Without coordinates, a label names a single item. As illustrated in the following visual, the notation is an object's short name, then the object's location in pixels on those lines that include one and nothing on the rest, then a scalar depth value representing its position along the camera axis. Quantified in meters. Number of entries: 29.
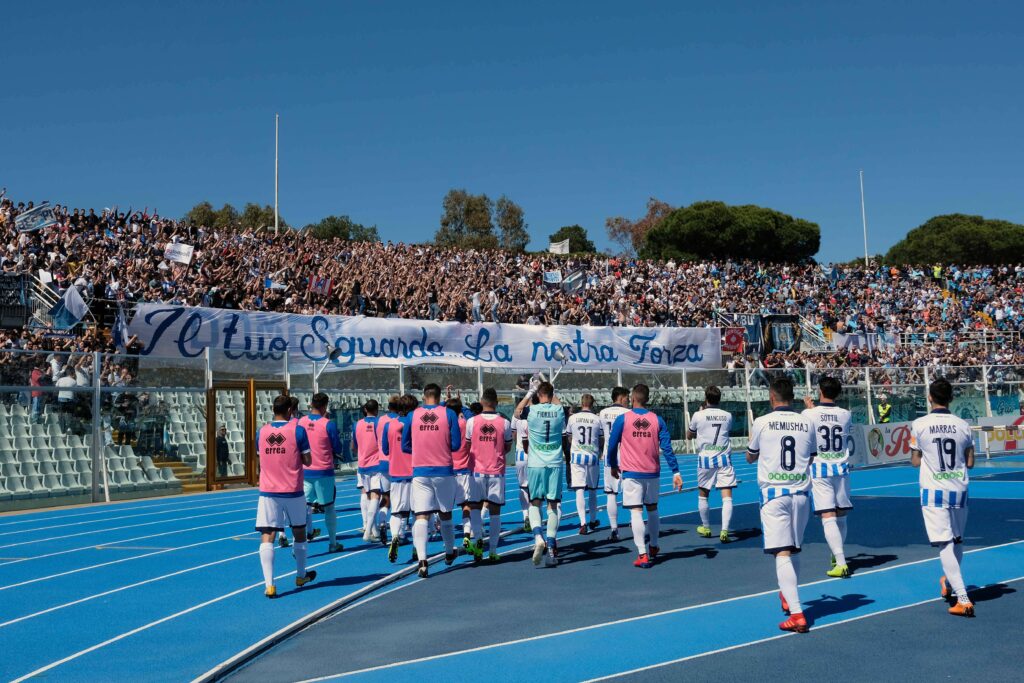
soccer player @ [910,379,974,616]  8.45
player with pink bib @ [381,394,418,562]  11.95
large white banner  23.25
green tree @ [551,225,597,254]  84.88
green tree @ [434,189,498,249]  75.69
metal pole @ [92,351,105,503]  19.80
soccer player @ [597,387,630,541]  13.30
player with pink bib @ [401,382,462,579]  11.23
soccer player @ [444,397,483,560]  12.27
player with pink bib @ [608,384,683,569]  11.36
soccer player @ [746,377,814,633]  7.98
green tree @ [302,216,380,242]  72.06
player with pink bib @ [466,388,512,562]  12.29
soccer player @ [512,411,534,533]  14.78
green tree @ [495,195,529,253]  76.62
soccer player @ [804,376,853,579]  10.84
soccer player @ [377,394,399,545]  13.02
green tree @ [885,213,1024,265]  79.44
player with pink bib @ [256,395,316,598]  10.16
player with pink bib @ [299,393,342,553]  12.69
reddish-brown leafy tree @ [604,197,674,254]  89.25
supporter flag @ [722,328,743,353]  35.06
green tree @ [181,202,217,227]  70.12
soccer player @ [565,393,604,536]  14.17
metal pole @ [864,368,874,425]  28.98
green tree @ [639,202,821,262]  74.81
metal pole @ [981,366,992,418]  29.78
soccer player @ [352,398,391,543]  13.46
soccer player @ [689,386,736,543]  13.51
